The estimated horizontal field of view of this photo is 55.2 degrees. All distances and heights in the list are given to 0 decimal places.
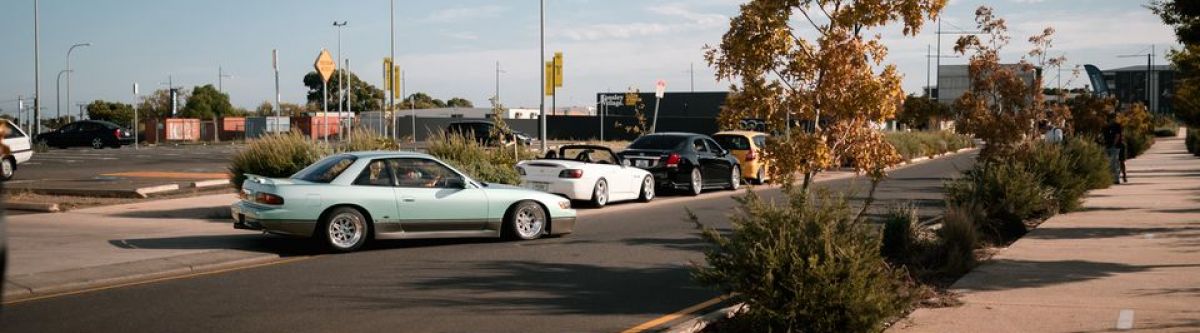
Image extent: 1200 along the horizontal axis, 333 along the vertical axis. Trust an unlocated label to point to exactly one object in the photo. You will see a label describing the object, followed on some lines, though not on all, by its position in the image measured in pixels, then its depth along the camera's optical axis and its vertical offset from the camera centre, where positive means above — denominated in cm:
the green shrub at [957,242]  1179 -119
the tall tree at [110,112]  9238 +164
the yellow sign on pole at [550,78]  4397 +209
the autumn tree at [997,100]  1905 +57
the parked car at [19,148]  2668 -38
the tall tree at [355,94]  10962 +377
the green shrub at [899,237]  1223 -114
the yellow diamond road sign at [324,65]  2300 +136
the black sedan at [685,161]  2388 -60
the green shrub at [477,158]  1934 -46
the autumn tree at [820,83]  1065 +47
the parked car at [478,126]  4203 +24
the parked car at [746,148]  2769 -37
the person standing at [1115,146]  2630 -30
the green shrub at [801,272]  767 -96
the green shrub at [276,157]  1852 -40
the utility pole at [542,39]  2844 +231
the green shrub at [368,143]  2020 -19
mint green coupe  1326 -89
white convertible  1989 -80
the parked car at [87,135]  5050 -13
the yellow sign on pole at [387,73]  4584 +236
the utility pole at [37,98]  4347 +129
